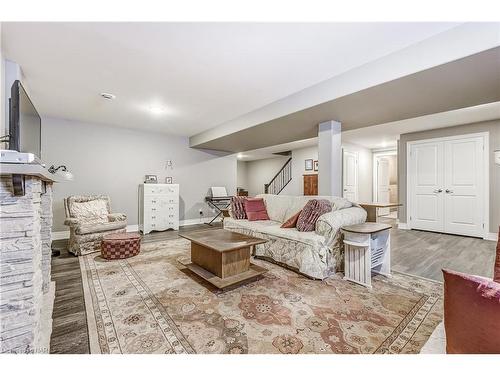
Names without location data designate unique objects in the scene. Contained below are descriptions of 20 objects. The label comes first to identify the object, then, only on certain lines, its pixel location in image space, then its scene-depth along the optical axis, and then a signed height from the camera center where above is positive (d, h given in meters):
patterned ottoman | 3.22 -0.84
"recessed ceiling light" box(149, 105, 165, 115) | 3.92 +1.35
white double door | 4.60 +0.01
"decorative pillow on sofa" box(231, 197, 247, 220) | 4.05 -0.39
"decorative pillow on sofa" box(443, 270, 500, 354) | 0.71 -0.42
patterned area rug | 1.53 -1.04
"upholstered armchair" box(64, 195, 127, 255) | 3.47 -0.58
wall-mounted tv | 1.52 +0.48
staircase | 8.64 +0.23
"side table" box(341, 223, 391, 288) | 2.43 -0.73
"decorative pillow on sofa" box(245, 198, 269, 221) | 3.97 -0.41
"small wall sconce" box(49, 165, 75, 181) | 3.21 +0.17
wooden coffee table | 2.34 -0.80
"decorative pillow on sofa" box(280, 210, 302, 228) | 3.23 -0.51
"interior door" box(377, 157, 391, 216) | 7.70 +0.12
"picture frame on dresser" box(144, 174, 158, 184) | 5.44 +0.18
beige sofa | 2.61 -0.68
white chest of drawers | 5.09 -0.46
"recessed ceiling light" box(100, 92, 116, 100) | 3.35 +1.35
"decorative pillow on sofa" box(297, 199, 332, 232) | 2.92 -0.35
